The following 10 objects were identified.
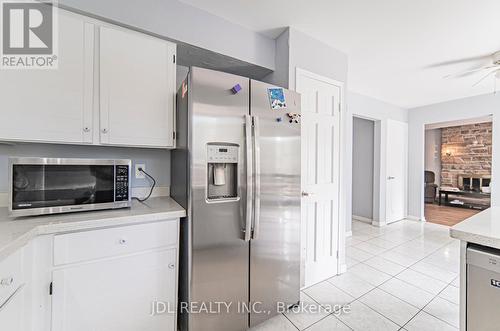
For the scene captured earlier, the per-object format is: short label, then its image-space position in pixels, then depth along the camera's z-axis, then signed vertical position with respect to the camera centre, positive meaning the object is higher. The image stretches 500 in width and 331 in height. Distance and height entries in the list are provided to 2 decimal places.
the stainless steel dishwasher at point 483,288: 1.00 -0.60
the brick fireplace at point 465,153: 5.84 +0.41
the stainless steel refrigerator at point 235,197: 1.33 -0.23
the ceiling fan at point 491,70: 2.37 +1.26
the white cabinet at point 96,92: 1.24 +0.46
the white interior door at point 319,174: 2.11 -0.09
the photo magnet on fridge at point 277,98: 1.62 +0.52
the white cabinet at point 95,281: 0.96 -0.62
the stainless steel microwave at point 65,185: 1.14 -0.13
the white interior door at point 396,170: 4.23 -0.08
